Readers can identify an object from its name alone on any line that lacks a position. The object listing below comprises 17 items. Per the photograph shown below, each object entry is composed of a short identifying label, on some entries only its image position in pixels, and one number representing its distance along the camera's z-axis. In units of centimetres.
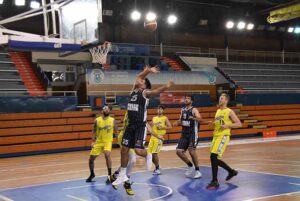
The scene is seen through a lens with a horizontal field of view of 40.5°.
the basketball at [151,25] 1449
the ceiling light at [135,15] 2745
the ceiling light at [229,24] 3225
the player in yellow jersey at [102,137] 932
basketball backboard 985
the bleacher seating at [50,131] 1719
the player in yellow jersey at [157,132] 1045
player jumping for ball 708
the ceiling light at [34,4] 2416
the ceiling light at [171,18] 2953
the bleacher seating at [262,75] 2912
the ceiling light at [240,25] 3278
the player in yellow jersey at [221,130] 837
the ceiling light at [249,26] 3338
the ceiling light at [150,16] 2511
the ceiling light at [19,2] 2410
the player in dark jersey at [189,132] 980
